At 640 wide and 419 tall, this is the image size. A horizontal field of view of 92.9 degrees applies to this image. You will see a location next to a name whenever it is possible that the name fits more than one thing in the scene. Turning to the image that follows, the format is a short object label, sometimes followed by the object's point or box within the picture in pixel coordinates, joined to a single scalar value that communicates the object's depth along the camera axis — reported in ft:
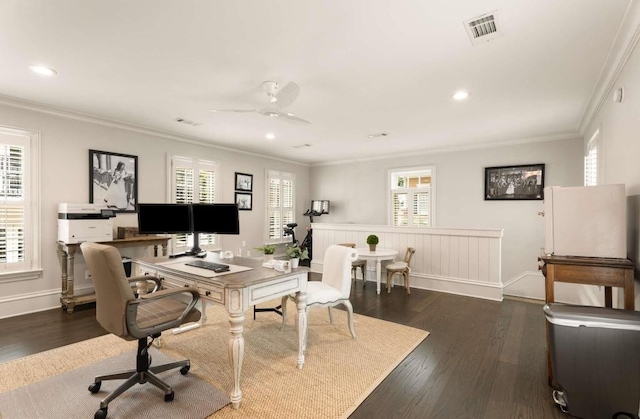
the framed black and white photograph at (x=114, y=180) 13.96
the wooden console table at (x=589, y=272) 6.52
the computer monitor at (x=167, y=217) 10.07
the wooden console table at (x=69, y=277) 12.28
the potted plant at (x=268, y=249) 8.91
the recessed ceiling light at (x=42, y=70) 9.05
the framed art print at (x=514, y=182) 17.30
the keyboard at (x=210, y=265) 7.80
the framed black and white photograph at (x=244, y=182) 20.49
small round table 15.48
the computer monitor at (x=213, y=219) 9.99
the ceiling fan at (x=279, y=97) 9.44
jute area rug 6.79
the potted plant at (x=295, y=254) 8.36
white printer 12.21
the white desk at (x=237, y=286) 6.61
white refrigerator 6.91
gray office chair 6.18
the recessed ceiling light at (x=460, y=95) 10.82
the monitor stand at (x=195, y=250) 10.01
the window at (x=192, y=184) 17.19
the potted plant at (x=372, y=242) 16.25
